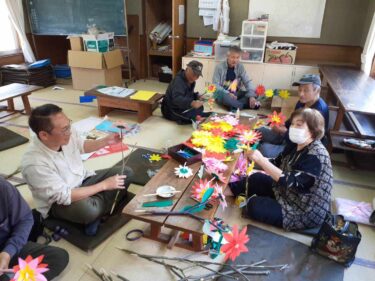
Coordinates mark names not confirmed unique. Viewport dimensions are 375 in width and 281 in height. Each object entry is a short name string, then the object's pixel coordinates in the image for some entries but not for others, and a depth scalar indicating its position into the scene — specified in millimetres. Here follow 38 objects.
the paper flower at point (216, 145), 2363
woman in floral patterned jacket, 1850
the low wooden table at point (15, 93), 3803
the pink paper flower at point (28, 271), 1305
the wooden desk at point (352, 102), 2776
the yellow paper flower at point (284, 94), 4242
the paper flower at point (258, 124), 3174
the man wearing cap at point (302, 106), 2805
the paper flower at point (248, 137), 2466
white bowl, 1865
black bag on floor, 1769
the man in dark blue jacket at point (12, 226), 1396
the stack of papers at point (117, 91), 3992
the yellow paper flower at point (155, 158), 2965
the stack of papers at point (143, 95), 3881
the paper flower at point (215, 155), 2238
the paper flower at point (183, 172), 2047
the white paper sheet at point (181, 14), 5201
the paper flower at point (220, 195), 1829
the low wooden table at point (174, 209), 1679
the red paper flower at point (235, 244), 1623
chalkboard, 5520
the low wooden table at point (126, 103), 3892
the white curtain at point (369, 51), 4048
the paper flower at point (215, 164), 2086
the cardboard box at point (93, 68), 5137
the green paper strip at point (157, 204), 1791
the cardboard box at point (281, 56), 4750
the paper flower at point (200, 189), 1837
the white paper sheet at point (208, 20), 5368
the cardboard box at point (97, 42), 5066
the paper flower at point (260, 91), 4719
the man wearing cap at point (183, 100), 3746
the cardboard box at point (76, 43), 5180
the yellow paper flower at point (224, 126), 2765
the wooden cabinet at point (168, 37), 5109
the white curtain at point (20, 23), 5496
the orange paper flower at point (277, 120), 3043
